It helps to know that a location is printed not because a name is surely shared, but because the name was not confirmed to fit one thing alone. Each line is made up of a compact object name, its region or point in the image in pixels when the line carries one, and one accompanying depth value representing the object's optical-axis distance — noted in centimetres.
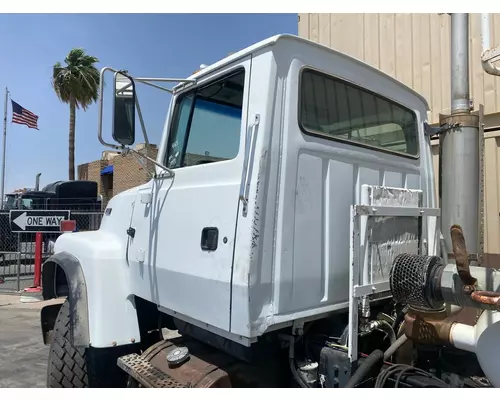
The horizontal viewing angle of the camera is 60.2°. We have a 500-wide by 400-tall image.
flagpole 2217
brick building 1870
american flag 2082
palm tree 2189
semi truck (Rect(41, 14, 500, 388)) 206
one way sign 912
